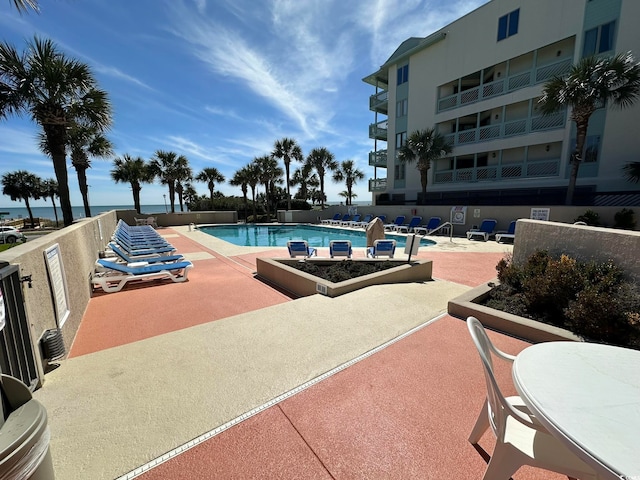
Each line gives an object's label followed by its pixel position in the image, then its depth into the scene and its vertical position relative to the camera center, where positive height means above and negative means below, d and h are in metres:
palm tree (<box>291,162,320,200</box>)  39.20 +2.94
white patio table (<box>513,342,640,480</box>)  1.25 -1.12
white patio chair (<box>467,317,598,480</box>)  1.61 -1.50
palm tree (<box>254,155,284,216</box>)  33.66 +3.44
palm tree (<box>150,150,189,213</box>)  30.59 +3.60
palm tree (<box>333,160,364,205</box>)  45.03 +3.59
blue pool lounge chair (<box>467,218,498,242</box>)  15.98 -1.97
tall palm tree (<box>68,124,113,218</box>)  15.81 +2.84
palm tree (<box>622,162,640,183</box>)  15.01 +1.19
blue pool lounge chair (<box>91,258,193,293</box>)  6.70 -1.83
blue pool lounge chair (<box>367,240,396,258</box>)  8.87 -1.61
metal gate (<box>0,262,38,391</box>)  2.32 -1.17
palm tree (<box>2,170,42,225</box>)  43.50 +2.48
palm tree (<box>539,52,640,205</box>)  13.14 +5.11
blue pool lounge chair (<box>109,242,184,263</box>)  8.13 -1.75
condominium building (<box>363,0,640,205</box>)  16.36 +6.95
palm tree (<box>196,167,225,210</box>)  38.09 +2.94
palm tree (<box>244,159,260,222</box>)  33.72 +2.88
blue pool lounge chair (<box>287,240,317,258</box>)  8.90 -1.58
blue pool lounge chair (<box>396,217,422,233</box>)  20.32 -2.13
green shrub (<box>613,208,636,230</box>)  12.66 -1.14
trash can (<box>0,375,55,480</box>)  1.16 -1.04
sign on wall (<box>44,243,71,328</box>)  3.45 -1.06
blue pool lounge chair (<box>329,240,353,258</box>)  8.85 -1.59
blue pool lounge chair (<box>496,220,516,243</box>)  14.32 -2.00
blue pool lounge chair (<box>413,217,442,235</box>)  18.92 -2.01
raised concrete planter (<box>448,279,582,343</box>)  3.74 -1.82
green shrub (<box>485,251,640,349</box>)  3.54 -1.47
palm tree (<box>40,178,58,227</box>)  47.20 +1.99
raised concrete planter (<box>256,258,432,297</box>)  5.79 -1.81
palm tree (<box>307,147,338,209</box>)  36.41 +4.81
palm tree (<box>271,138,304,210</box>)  33.47 +5.54
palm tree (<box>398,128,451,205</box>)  22.47 +3.75
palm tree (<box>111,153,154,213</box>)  28.58 +2.61
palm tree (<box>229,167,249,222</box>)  34.47 +2.28
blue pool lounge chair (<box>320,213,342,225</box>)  27.93 -2.17
